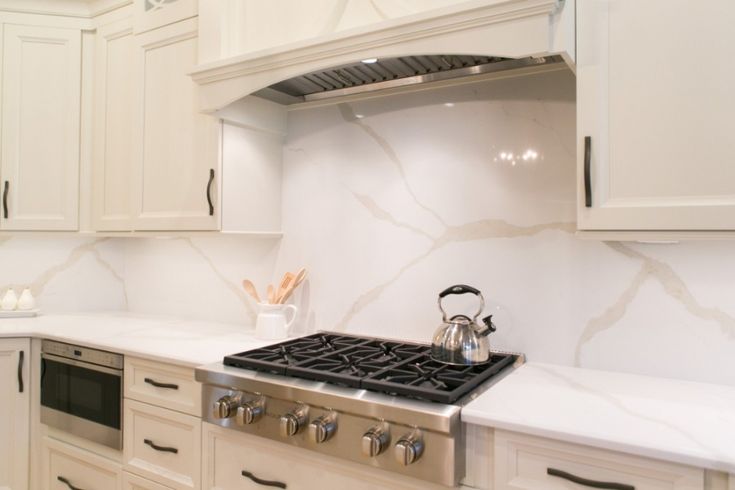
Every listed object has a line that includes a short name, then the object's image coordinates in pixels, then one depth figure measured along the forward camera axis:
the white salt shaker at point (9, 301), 2.53
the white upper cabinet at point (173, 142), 2.04
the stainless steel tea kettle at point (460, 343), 1.56
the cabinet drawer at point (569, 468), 1.03
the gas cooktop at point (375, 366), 1.33
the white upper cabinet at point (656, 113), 1.19
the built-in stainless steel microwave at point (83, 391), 1.92
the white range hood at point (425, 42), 1.30
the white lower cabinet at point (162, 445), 1.70
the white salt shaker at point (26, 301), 2.55
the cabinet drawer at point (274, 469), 1.34
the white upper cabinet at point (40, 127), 2.42
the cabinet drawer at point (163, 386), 1.72
